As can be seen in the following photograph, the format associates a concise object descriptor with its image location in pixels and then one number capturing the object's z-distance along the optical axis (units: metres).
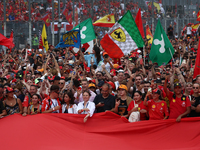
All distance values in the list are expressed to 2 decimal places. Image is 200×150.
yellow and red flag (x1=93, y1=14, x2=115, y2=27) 34.81
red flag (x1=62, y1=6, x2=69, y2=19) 55.48
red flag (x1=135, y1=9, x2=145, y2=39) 31.08
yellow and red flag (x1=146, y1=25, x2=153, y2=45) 36.54
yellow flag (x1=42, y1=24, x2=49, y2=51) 34.09
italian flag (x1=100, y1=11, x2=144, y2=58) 24.33
